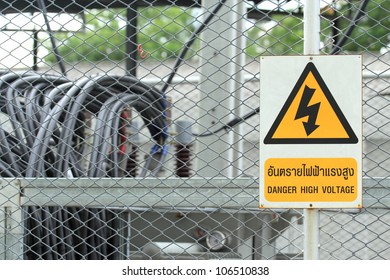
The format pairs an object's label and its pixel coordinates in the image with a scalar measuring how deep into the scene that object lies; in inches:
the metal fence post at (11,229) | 248.1
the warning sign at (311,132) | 192.7
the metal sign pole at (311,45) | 199.5
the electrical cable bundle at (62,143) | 257.7
